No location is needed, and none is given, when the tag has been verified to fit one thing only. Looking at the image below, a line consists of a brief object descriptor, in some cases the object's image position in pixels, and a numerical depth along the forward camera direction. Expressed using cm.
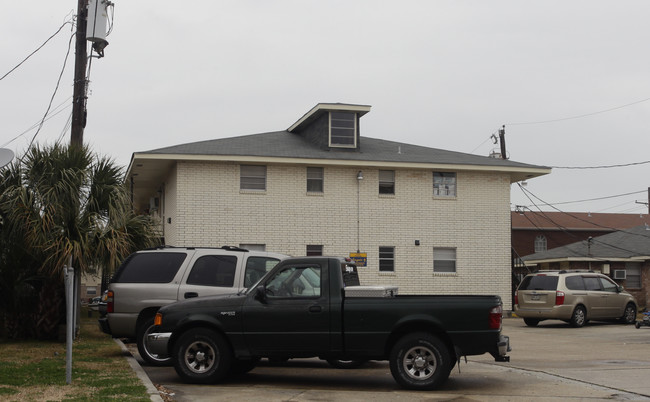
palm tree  1591
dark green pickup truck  1048
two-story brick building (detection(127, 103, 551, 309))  2753
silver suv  1376
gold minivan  2384
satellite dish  1137
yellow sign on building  2805
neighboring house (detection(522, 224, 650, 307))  3444
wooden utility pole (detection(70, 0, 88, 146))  1931
